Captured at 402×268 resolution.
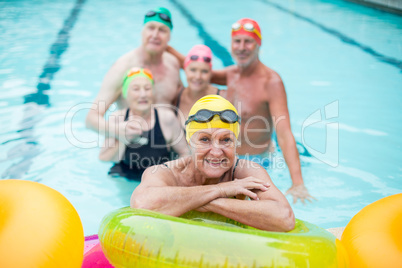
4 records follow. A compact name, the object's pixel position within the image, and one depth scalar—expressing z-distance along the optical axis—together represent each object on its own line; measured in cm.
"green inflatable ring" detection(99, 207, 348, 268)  193
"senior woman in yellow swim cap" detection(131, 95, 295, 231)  228
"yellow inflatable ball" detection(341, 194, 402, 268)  212
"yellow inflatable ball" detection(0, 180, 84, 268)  199
